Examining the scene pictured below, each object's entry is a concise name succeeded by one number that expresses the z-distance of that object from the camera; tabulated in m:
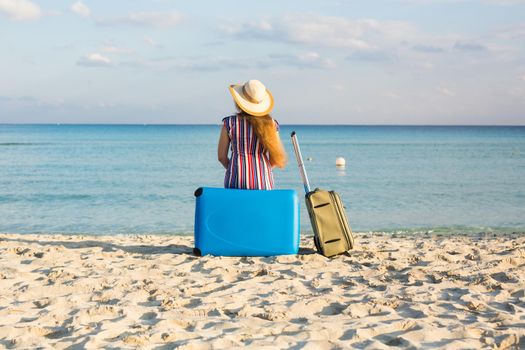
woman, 6.11
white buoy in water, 26.80
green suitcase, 6.16
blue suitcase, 6.04
